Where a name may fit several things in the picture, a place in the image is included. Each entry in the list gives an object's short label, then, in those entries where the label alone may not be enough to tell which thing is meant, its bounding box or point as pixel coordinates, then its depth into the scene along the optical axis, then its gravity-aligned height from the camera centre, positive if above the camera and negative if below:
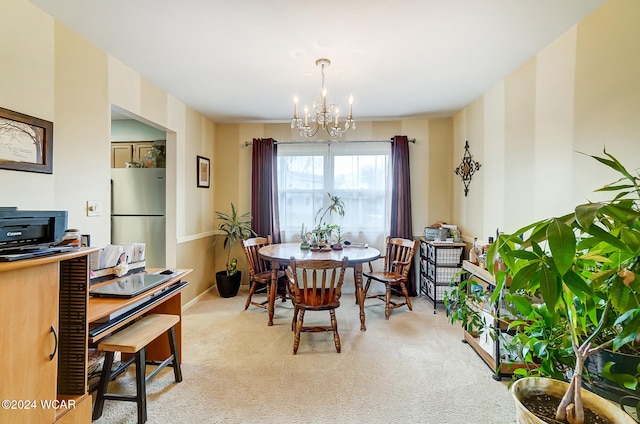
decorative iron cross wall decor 3.58 +0.54
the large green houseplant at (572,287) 0.70 -0.21
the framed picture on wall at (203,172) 3.97 +0.53
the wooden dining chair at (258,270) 3.44 -0.82
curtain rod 4.20 +1.00
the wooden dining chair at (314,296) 2.51 -0.83
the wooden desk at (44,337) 1.02 -0.53
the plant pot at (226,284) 3.95 -1.06
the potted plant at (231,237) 3.96 -0.43
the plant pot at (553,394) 0.85 -0.62
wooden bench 1.64 -0.82
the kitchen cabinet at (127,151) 3.81 +0.76
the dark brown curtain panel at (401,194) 4.10 +0.22
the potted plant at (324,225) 3.59 -0.24
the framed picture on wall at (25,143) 1.66 +0.41
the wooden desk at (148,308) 1.49 -0.60
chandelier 2.48 +0.87
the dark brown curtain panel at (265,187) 4.25 +0.32
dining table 2.98 -0.52
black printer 1.15 -0.12
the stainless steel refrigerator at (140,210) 3.51 -0.02
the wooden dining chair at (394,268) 3.35 -0.76
